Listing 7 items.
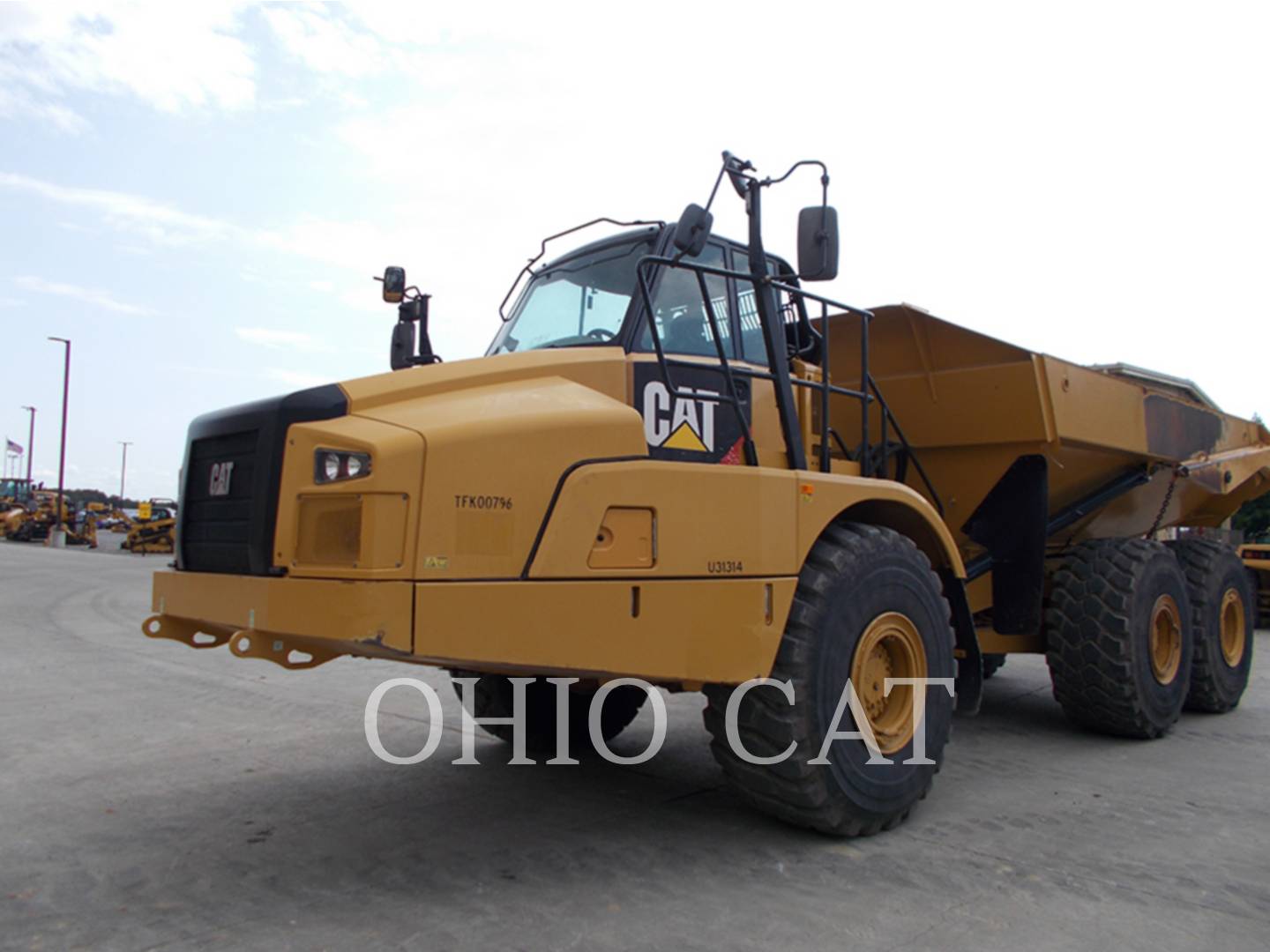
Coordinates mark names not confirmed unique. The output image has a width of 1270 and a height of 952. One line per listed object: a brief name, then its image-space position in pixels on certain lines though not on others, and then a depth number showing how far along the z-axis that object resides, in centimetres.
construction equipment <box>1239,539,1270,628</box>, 1591
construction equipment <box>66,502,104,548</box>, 4141
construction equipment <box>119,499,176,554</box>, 3350
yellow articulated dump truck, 344
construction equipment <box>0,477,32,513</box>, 4931
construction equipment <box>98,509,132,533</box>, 5792
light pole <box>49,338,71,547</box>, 3800
